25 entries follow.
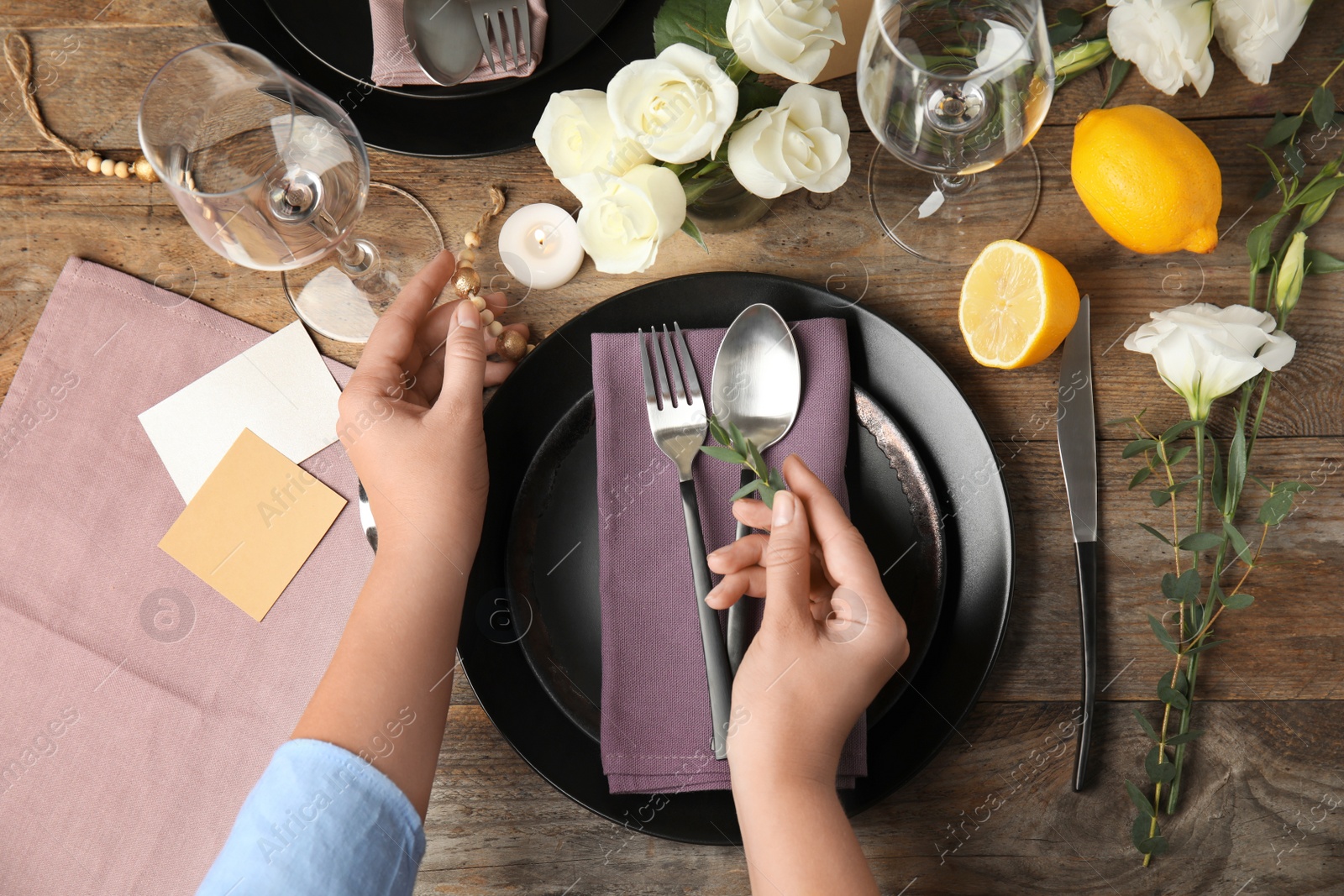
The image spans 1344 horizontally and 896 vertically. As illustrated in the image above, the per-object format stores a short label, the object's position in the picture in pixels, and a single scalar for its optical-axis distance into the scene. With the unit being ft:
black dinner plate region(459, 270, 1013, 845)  2.19
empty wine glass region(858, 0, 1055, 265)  1.93
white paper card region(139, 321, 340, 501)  2.61
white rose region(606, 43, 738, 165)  1.92
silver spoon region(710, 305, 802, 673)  2.30
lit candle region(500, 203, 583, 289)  2.57
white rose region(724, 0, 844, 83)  1.87
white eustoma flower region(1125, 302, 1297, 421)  2.17
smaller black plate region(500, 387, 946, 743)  2.26
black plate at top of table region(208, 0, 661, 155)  2.57
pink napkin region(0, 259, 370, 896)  2.45
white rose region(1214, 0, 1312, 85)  2.27
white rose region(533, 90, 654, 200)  2.06
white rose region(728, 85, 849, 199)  2.05
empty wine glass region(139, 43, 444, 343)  2.05
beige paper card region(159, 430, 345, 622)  2.55
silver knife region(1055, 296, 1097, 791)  2.29
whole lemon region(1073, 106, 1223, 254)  2.21
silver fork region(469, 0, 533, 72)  2.49
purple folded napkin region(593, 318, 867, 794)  2.19
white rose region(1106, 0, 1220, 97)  2.26
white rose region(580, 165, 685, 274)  2.03
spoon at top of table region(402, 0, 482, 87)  2.50
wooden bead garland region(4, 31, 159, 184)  2.70
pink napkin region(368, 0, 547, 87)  2.53
